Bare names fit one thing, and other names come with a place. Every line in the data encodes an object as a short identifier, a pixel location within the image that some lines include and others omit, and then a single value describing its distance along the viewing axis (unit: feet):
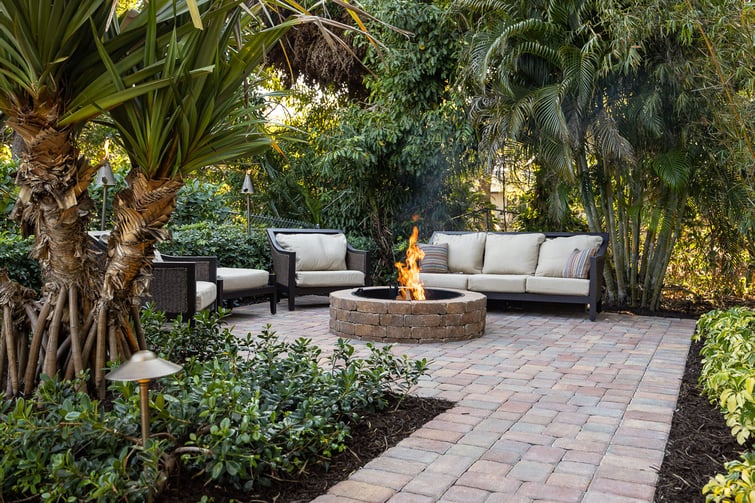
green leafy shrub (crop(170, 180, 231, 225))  26.91
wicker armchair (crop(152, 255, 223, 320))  15.01
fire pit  16.26
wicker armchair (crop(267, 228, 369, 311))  22.25
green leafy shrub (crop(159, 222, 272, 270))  22.94
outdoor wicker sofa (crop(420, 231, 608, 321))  20.72
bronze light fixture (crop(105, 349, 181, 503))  5.75
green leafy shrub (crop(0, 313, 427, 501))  5.91
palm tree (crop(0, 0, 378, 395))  7.00
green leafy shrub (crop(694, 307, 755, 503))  5.69
